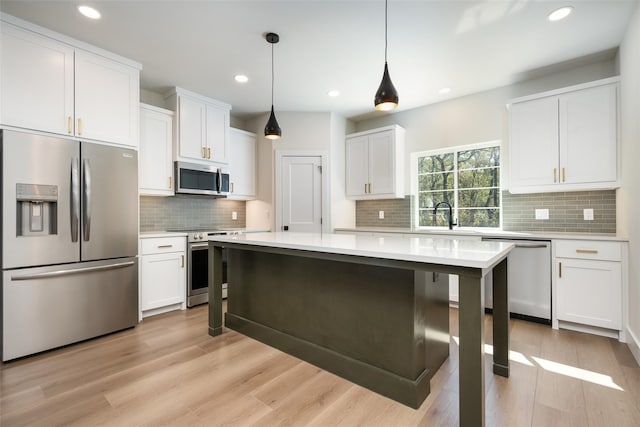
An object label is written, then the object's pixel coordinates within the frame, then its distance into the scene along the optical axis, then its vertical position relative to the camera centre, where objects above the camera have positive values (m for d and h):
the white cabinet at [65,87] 2.39 +1.14
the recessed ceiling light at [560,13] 2.32 +1.56
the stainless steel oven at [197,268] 3.66 -0.65
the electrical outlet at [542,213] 3.44 -0.01
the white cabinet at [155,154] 3.50 +0.73
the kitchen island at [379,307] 1.37 -0.61
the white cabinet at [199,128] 3.80 +1.16
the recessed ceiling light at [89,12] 2.32 +1.59
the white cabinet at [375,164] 4.43 +0.77
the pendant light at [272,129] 2.89 +0.82
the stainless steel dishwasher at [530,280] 3.01 -0.68
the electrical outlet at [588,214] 3.18 -0.01
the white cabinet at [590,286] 2.66 -0.67
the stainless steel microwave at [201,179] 3.78 +0.47
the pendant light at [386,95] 2.03 +0.80
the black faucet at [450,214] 4.11 +0.00
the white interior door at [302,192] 4.61 +0.34
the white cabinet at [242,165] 4.54 +0.77
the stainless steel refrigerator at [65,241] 2.32 -0.22
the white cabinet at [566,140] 2.85 +0.74
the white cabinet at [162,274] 3.26 -0.67
